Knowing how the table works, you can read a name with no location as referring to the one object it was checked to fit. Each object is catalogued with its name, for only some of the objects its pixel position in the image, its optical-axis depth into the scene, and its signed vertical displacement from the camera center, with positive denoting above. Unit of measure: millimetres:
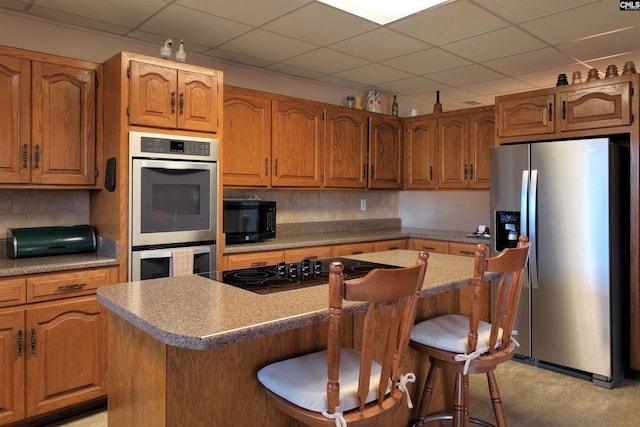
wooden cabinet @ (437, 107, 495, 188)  4191 +677
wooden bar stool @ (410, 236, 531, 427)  1696 -500
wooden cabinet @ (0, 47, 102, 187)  2568 +589
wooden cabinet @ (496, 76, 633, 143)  3066 +788
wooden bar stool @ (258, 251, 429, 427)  1226 -493
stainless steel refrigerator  2977 -220
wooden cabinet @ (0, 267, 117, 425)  2328 -694
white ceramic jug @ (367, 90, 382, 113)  4648 +1202
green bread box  2631 -148
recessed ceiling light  2660 +1281
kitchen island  1271 -430
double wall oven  2730 +101
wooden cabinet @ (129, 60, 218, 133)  2738 +769
